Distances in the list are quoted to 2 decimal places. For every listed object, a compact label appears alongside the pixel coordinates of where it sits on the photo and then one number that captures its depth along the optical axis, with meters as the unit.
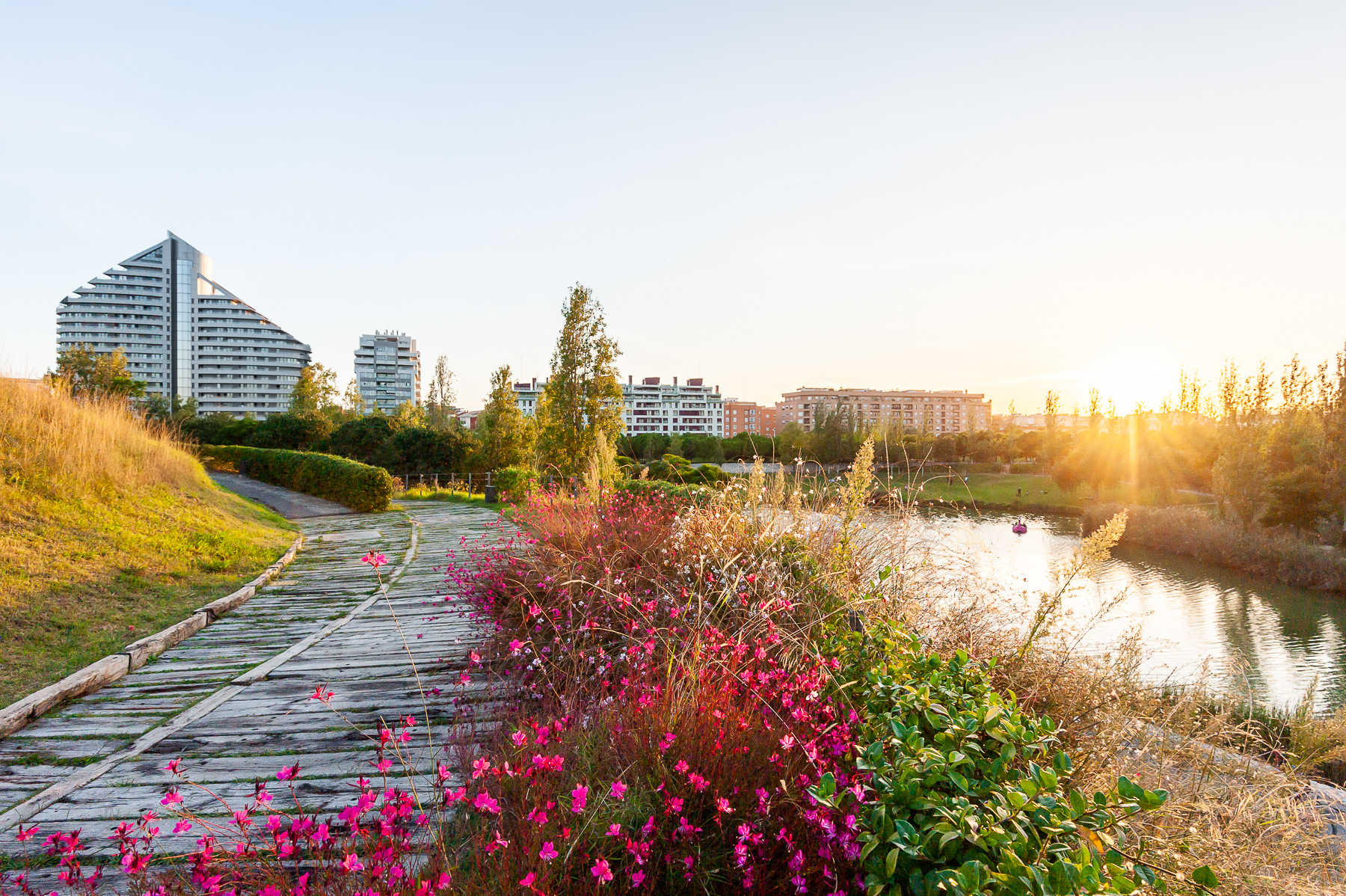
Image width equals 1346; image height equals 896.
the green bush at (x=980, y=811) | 1.26
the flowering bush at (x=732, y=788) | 1.39
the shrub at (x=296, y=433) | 24.81
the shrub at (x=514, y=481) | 13.81
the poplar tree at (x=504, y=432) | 23.91
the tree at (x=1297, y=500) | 19.70
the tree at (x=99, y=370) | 26.69
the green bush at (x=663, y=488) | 7.67
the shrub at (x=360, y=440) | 24.66
